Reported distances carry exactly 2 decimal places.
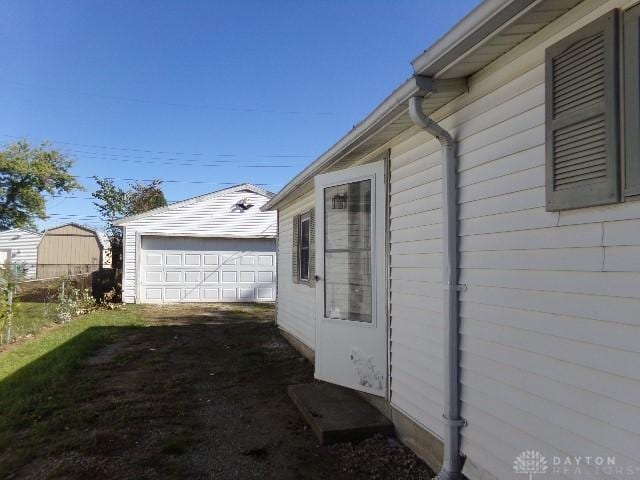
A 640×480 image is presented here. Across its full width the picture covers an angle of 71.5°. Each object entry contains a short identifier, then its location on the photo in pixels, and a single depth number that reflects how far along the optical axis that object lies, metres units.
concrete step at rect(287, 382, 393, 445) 3.66
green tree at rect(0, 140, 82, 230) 25.88
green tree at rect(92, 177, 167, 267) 24.98
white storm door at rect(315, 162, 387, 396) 4.07
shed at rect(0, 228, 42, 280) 27.56
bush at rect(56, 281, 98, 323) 10.27
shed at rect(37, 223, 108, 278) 27.38
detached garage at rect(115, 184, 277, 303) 14.30
